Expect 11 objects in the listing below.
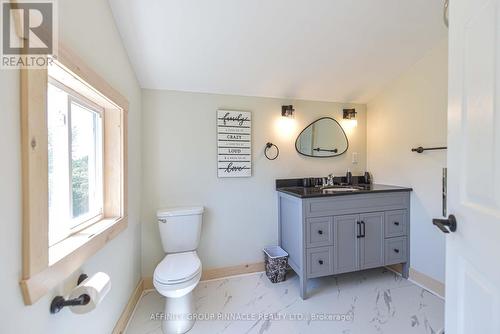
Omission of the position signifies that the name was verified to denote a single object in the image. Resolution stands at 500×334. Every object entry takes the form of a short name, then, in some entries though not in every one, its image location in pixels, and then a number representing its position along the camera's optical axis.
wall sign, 2.29
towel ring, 2.43
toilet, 1.52
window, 0.73
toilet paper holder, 0.85
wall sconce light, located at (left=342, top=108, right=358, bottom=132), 2.67
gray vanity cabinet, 1.94
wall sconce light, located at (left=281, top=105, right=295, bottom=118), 2.42
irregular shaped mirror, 2.56
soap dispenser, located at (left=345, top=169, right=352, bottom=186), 2.66
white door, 0.62
